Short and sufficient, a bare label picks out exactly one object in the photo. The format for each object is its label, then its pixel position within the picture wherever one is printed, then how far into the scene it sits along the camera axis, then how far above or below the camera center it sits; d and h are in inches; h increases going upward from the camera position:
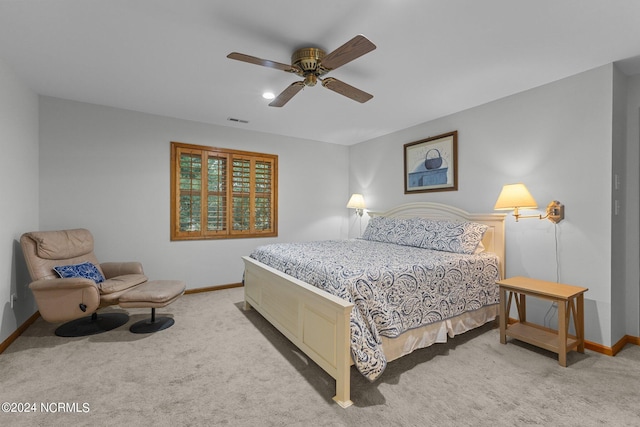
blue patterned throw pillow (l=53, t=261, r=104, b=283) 114.4 -23.5
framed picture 155.0 +26.8
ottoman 112.2 -33.2
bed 78.7 -26.5
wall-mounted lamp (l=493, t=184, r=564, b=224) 113.0 +3.7
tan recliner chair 103.2 -27.0
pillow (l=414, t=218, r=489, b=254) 126.3 -10.5
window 168.3 +11.6
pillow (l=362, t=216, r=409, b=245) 154.8 -10.3
